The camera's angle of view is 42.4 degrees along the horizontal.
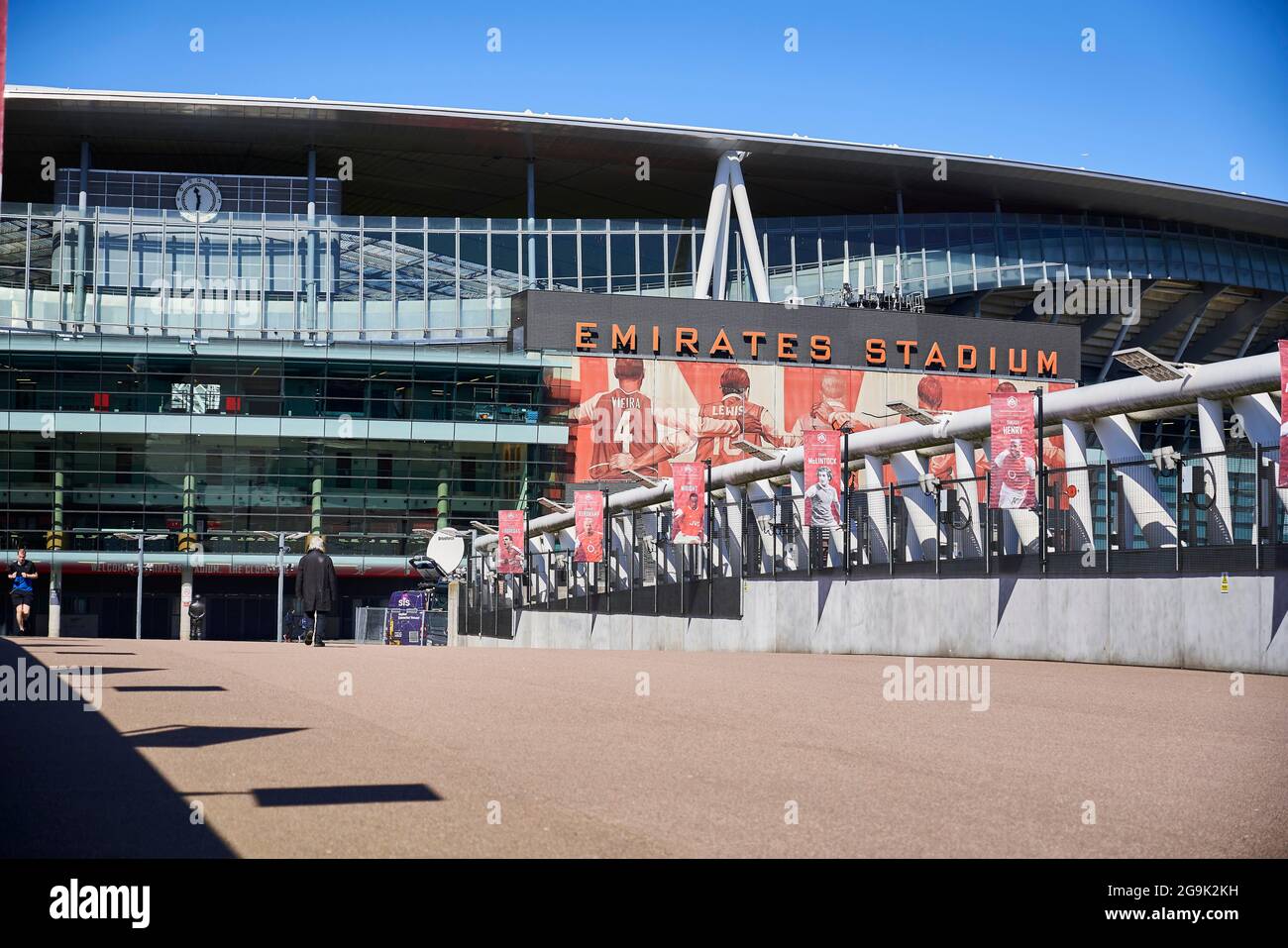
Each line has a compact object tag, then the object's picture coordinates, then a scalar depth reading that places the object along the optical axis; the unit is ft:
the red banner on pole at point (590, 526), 140.67
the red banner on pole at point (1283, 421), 66.74
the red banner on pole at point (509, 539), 169.27
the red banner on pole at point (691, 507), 118.01
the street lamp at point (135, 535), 244.03
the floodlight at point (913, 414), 102.62
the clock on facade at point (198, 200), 264.11
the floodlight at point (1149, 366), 85.20
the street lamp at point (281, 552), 236.02
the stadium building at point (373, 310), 247.70
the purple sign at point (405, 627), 197.26
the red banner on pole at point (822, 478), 101.40
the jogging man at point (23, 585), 109.09
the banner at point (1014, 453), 85.51
